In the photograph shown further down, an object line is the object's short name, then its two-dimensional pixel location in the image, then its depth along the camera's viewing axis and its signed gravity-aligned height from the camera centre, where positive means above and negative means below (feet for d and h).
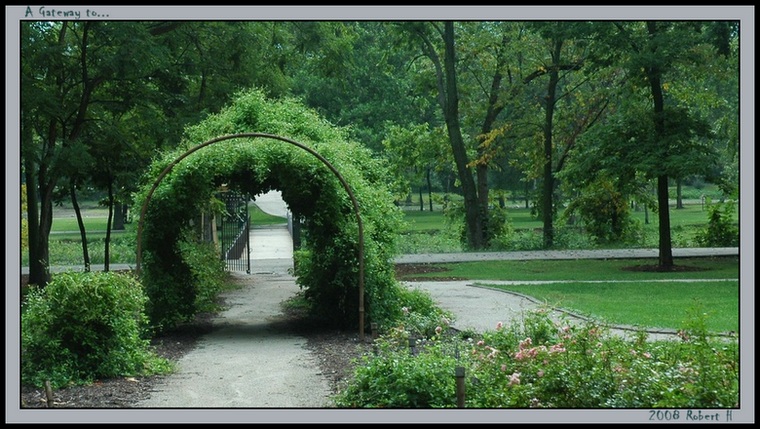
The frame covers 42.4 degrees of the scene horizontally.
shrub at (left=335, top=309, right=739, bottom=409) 26.40 -5.00
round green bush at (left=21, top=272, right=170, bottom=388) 35.53 -4.60
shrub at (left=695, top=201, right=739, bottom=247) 106.22 -2.80
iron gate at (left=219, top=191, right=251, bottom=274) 91.61 -2.87
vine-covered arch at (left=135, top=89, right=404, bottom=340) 47.09 -0.32
